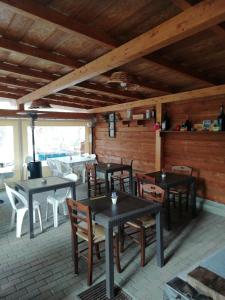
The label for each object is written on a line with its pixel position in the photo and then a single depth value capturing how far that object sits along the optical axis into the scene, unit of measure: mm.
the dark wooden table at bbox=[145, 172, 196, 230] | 3762
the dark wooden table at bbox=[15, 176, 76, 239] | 3574
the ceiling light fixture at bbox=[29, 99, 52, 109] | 4262
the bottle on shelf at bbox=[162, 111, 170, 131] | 5152
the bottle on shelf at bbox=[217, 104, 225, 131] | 4095
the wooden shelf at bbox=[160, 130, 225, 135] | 4365
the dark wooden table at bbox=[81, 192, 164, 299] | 2283
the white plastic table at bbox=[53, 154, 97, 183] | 6477
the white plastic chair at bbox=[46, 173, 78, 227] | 3920
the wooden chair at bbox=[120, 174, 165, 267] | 2766
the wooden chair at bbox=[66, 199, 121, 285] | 2391
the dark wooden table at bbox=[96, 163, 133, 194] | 5090
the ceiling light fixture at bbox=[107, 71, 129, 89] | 2885
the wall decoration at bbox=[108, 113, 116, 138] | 6978
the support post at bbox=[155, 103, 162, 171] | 5270
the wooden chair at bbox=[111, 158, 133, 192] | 5441
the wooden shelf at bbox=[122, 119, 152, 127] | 6048
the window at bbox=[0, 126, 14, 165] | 6590
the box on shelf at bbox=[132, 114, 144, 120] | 5910
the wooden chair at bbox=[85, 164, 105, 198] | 5223
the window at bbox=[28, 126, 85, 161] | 7305
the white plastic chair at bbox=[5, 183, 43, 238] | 3562
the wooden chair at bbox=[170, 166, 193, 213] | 4426
